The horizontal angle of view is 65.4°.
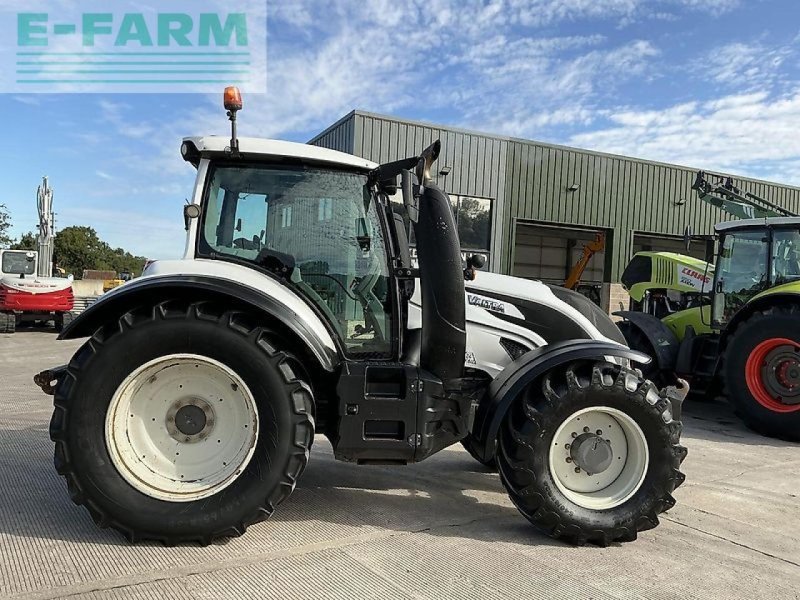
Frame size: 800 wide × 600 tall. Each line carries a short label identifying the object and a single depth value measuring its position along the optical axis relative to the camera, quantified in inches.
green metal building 609.0
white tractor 129.6
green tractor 272.8
